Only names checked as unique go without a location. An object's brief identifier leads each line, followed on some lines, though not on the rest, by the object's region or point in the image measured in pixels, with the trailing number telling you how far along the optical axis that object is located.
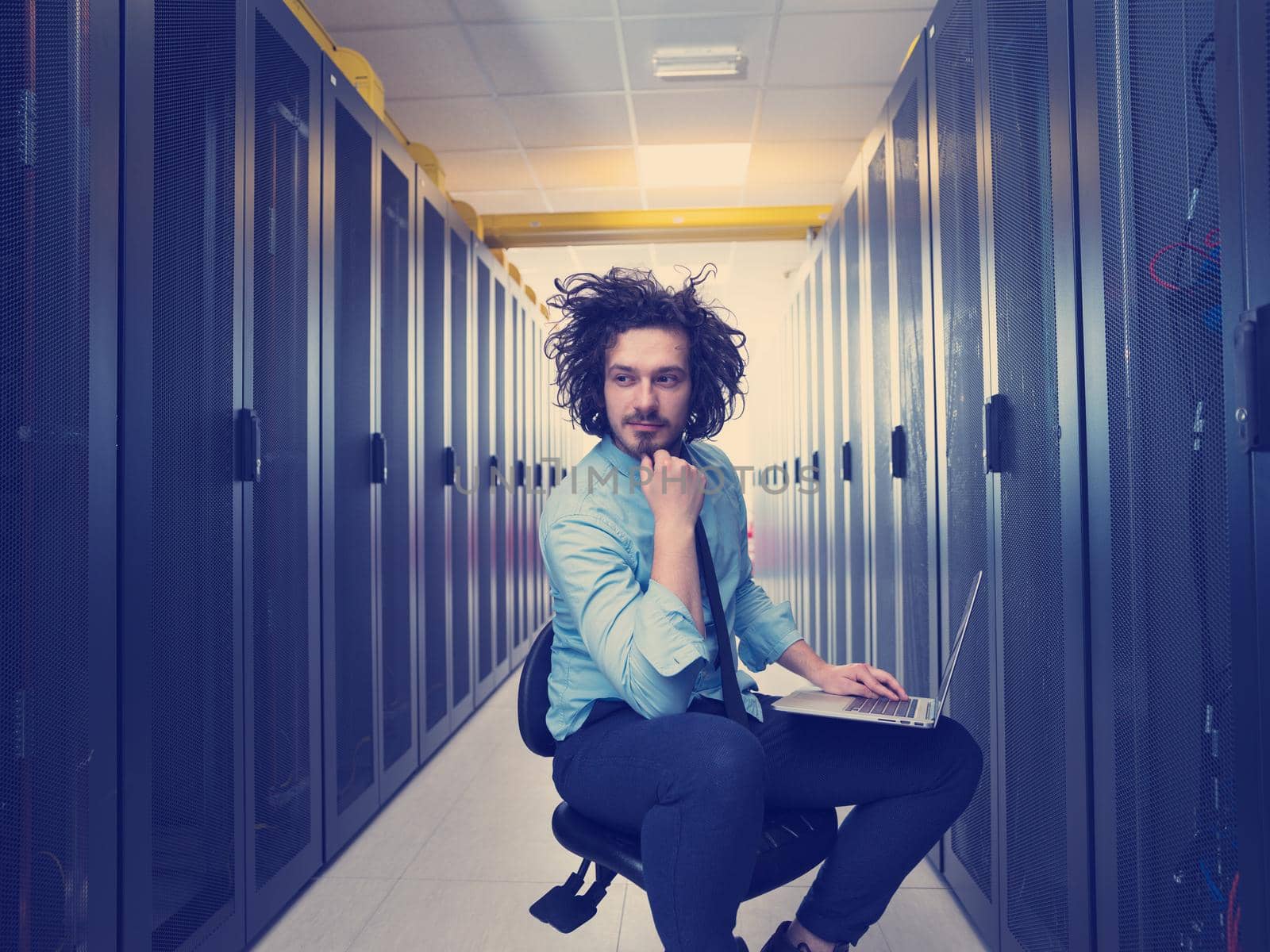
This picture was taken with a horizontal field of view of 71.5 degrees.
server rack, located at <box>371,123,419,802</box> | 2.46
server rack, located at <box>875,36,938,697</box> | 1.90
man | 1.04
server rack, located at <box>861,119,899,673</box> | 2.29
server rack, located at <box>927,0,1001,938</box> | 1.59
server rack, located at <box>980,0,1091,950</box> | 1.22
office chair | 1.12
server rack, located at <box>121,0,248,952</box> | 1.26
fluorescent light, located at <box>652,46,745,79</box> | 3.42
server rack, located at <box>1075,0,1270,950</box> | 0.94
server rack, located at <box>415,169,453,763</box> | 2.82
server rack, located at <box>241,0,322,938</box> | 1.68
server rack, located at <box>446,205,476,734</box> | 3.18
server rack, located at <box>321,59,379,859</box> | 2.07
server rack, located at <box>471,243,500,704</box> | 3.61
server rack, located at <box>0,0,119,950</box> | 1.05
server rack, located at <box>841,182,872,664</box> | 2.65
